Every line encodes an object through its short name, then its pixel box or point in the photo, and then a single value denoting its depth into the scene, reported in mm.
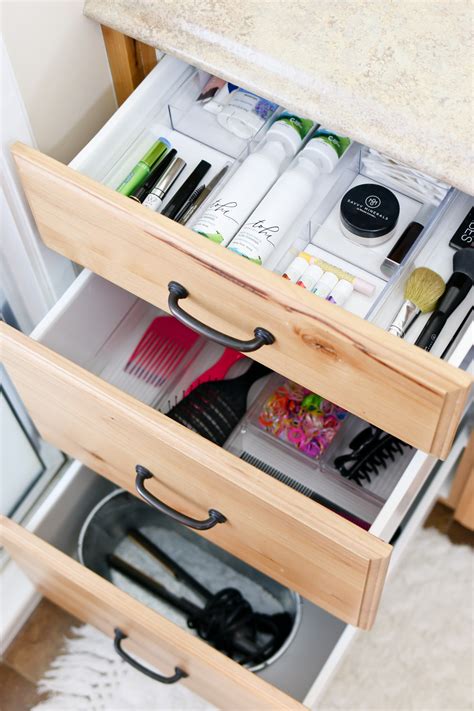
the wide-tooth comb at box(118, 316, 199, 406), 1169
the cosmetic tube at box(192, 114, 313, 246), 883
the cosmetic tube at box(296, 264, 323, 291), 893
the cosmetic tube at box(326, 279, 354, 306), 888
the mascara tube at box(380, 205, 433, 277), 903
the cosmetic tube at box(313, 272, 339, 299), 890
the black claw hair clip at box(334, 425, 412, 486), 1093
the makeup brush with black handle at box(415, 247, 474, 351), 857
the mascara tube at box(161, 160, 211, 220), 929
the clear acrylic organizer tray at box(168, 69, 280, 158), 979
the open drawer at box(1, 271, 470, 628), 829
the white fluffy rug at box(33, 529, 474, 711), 1340
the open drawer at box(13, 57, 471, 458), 752
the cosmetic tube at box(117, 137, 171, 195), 936
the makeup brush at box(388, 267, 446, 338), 867
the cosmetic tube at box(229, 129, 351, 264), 876
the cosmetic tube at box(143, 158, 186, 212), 933
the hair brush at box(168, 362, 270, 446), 1100
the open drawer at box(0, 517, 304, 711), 979
